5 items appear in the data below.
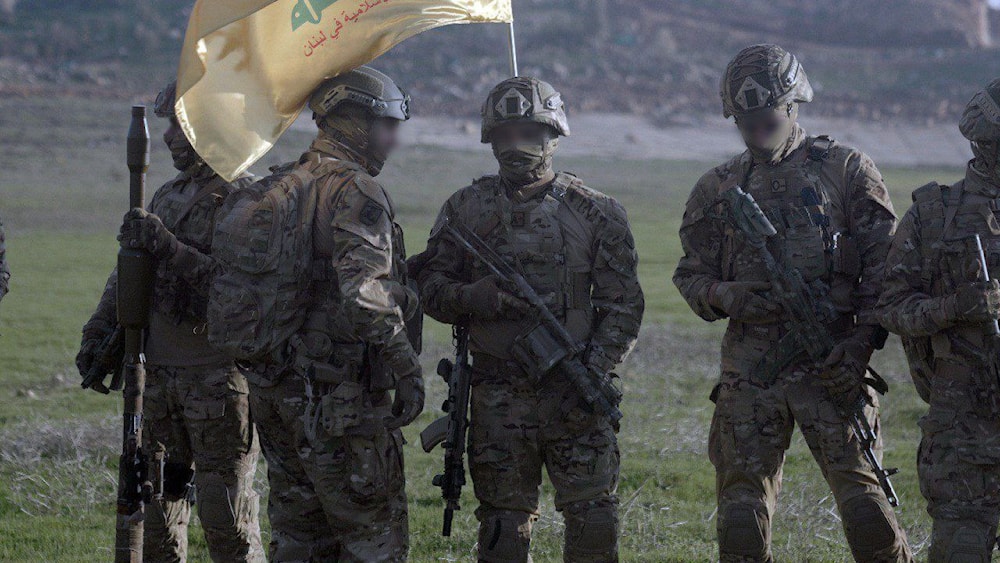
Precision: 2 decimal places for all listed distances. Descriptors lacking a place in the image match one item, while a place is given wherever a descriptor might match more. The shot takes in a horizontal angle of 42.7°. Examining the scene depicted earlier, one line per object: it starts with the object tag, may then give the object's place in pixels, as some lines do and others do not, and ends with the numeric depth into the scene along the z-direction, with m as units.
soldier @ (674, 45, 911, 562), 6.57
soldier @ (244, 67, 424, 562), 6.00
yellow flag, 6.69
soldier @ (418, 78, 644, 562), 6.66
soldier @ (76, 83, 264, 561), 6.96
